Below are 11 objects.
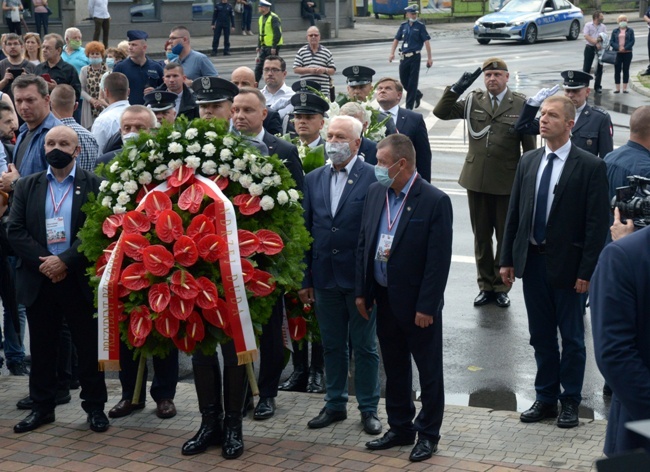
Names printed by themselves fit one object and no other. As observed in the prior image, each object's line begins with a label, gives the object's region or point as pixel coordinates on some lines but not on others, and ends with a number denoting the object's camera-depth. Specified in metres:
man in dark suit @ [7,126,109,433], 7.47
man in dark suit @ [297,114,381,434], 7.46
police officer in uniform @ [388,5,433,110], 24.78
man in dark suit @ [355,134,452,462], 6.84
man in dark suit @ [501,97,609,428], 7.51
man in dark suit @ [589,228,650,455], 4.48
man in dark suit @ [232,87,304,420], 7.80
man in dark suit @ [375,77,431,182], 10.63
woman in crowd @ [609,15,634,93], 27.86
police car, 40.16
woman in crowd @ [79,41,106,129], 14.65
